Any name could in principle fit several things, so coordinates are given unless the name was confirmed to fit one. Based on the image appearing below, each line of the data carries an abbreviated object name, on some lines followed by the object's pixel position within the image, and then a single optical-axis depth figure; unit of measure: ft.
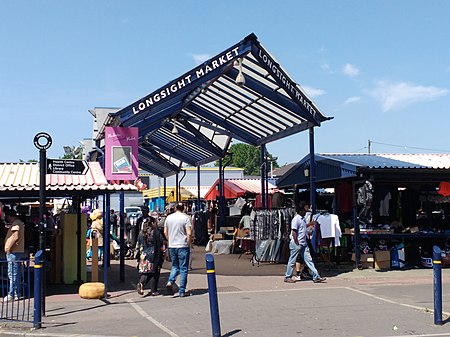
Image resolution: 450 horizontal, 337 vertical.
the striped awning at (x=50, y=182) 38.14
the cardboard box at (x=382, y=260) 53.57
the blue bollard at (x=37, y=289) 30.07
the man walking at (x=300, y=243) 45.01
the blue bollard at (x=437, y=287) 29.35
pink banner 38.75
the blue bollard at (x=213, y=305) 26.58
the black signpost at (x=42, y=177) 32.60
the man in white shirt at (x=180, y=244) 38.81
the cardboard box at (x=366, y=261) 54.24
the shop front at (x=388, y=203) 52.65
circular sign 32.76
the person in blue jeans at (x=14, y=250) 37.38
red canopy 88.89
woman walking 39.68
